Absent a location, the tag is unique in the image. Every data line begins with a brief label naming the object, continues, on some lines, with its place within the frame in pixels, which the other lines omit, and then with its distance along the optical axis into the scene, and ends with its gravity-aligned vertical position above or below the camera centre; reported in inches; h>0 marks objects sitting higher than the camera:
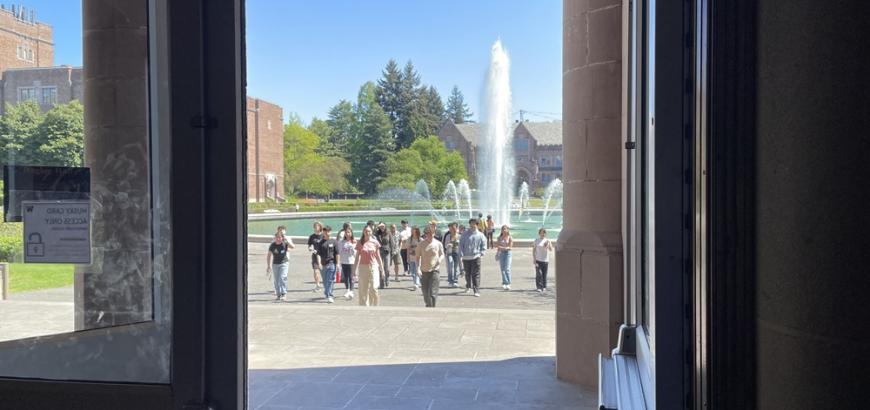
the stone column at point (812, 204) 42.8 -0.7
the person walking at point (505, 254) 583.8 -52.2
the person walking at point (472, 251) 543.8 -45.6
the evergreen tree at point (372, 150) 2605.8 +176.2
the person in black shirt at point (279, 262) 527.5 -53.0
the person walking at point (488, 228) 920.3 -46.4
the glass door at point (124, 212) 74.5 -2.0
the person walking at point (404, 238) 698.8 -44.6
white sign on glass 80.6 -4.2
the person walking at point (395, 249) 676.7 -54.4
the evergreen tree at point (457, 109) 3125.0 +403.8
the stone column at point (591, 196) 243.6 -0.5
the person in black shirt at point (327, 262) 540.4 -54.1
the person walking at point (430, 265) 478.0 -50.0
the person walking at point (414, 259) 617.6 -60.8
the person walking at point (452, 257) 621.3 -57.5
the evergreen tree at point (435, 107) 2977.4 +395.6
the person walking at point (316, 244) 573.0 -41.6
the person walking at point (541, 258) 585.6 -55.5
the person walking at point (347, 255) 558.3 -50.0
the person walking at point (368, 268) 488.4 -53.1
